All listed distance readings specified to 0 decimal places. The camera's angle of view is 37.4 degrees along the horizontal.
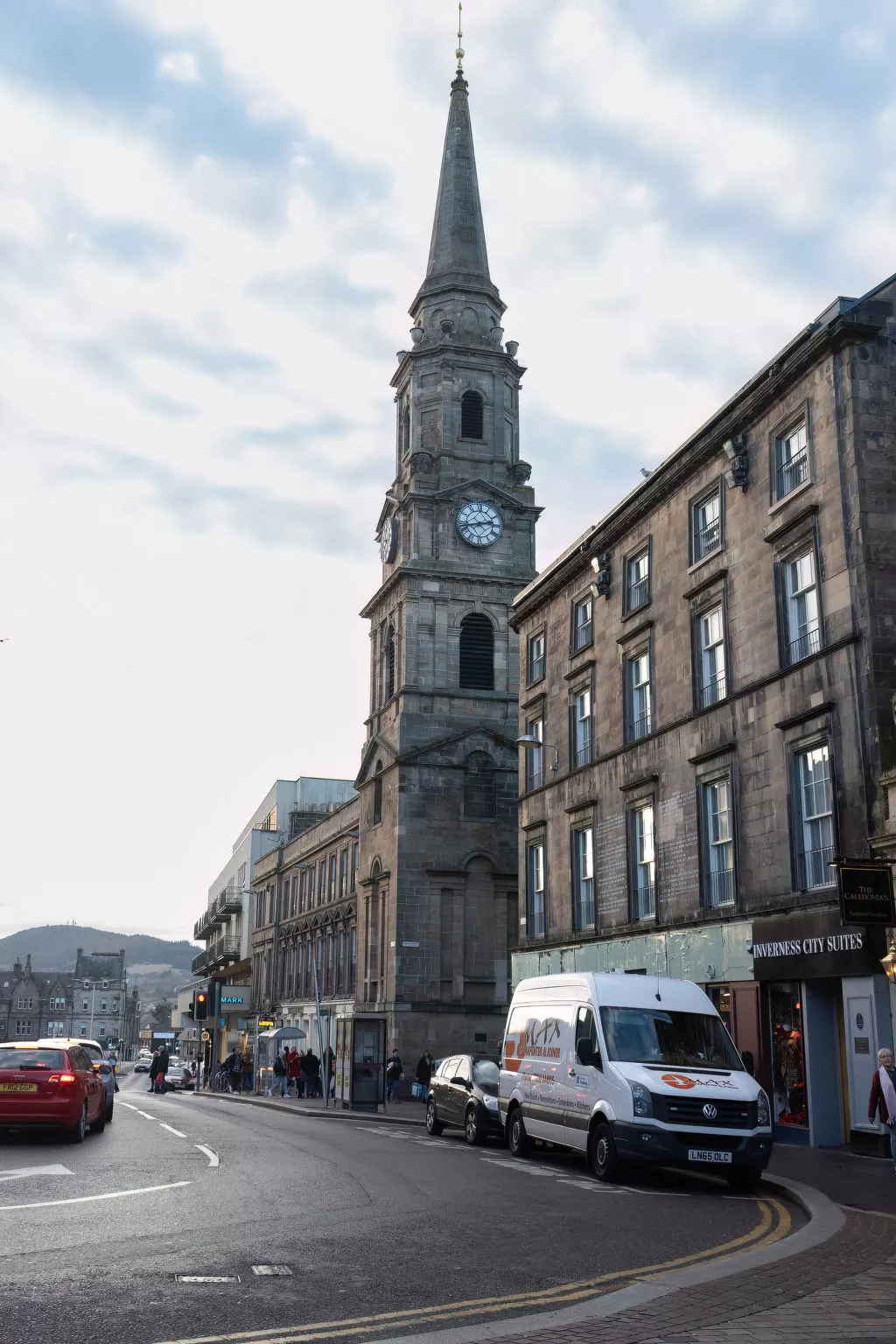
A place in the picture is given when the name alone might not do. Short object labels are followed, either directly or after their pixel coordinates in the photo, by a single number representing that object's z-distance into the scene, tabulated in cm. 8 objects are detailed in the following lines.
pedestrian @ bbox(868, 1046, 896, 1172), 1547
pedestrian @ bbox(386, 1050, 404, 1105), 4162
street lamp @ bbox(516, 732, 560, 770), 3122
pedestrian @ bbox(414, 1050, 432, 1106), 4025
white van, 1441
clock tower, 4594
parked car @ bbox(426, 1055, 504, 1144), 2116
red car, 1752
